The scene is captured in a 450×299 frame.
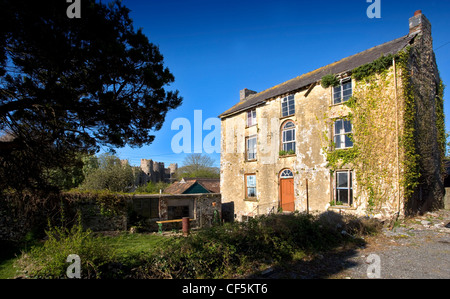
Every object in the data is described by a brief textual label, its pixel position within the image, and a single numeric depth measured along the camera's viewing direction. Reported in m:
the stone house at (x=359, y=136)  12.83
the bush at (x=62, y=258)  4.94
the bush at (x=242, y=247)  5.94
